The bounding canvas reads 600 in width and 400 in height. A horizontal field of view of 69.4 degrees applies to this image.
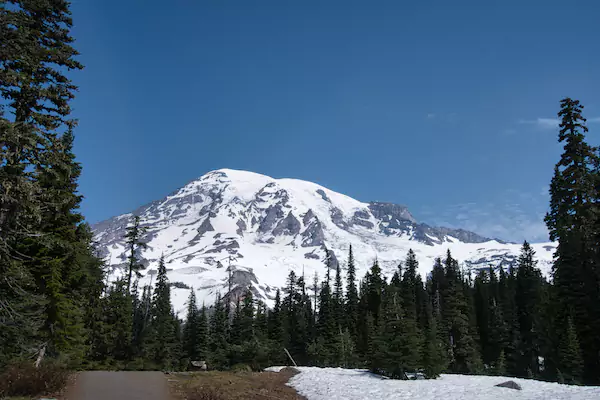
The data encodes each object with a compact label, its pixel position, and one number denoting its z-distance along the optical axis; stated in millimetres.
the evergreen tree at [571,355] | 32250
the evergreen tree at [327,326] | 51062
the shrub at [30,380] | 13914
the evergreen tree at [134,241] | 45100
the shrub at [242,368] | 29195
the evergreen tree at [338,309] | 69475
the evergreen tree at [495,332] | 61062
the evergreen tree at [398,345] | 24266
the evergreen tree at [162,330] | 48812
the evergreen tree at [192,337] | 62175
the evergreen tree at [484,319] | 66000
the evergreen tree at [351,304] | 70500
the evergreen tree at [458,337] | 51125
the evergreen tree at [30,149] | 12945
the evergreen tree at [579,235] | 30484
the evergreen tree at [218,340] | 53844
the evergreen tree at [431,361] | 24375
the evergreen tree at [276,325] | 63562
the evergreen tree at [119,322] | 46094
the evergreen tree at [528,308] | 51353
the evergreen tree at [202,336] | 60175
